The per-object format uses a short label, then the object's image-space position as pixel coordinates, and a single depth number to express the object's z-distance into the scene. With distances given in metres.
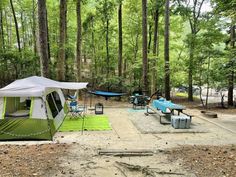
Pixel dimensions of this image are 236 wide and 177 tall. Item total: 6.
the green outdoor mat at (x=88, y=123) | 5.55
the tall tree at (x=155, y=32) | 11.61
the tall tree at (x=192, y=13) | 11.59
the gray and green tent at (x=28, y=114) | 4.65
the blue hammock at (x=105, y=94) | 7.40
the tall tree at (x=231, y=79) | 8.97
